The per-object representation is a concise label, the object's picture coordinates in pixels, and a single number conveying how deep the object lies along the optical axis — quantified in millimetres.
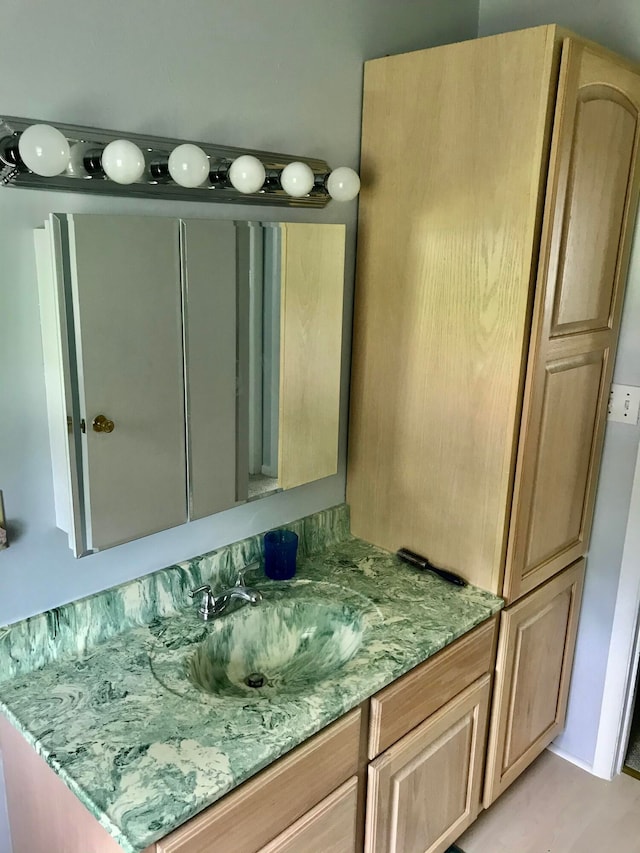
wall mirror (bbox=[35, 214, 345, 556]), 1279
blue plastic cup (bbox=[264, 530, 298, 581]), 1714
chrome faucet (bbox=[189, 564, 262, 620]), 1555
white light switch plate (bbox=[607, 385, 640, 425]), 1941
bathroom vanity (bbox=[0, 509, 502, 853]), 1111
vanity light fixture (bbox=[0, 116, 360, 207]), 1153
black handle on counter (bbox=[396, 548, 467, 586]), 1762
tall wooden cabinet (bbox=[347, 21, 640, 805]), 1512
